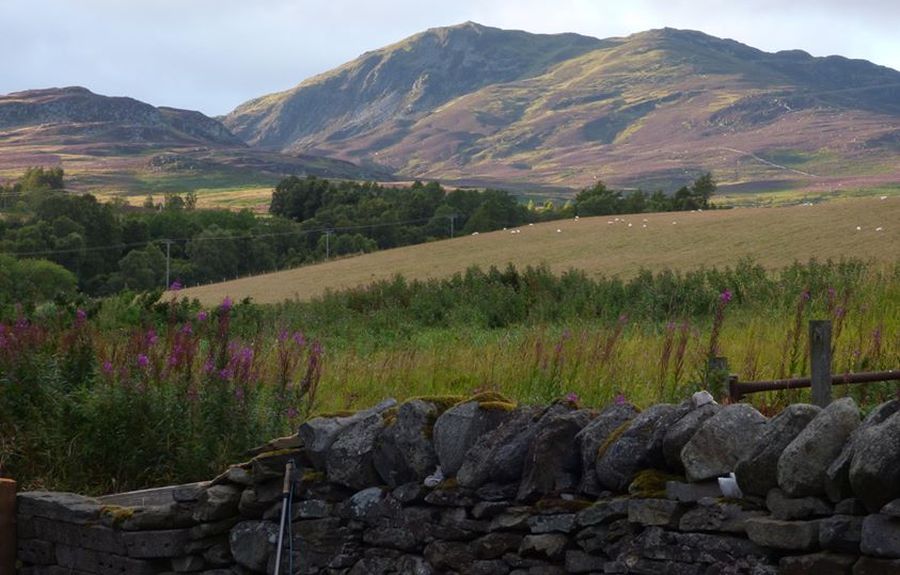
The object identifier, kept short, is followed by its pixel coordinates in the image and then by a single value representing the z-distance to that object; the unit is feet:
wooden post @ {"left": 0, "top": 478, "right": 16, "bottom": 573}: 25.99
